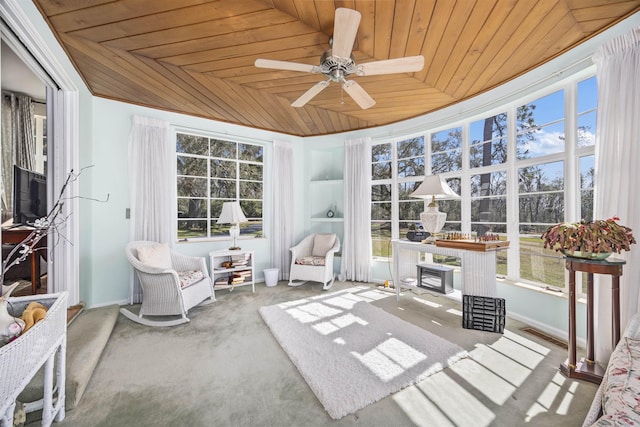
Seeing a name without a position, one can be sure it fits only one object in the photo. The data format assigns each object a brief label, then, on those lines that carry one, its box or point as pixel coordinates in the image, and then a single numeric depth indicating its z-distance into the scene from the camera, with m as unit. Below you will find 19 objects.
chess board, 2.46
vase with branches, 1.02
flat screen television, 2.03
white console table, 2.46
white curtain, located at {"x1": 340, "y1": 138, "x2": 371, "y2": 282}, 4.25
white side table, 3.59
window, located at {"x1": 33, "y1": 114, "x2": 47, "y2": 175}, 3.06
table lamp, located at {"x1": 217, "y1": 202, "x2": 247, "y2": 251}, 3.70
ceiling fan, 1.68
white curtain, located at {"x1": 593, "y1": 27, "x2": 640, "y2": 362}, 1.81
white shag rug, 1.65
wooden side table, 1.66
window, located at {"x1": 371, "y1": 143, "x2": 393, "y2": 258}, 4.30
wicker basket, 0.91
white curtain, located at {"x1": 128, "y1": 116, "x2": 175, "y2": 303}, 3.28
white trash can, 4.00
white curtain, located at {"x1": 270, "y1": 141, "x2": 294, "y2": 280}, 4.42
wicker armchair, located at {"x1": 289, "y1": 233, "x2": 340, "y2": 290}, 3.85
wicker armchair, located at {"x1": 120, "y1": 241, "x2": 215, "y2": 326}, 2.59
